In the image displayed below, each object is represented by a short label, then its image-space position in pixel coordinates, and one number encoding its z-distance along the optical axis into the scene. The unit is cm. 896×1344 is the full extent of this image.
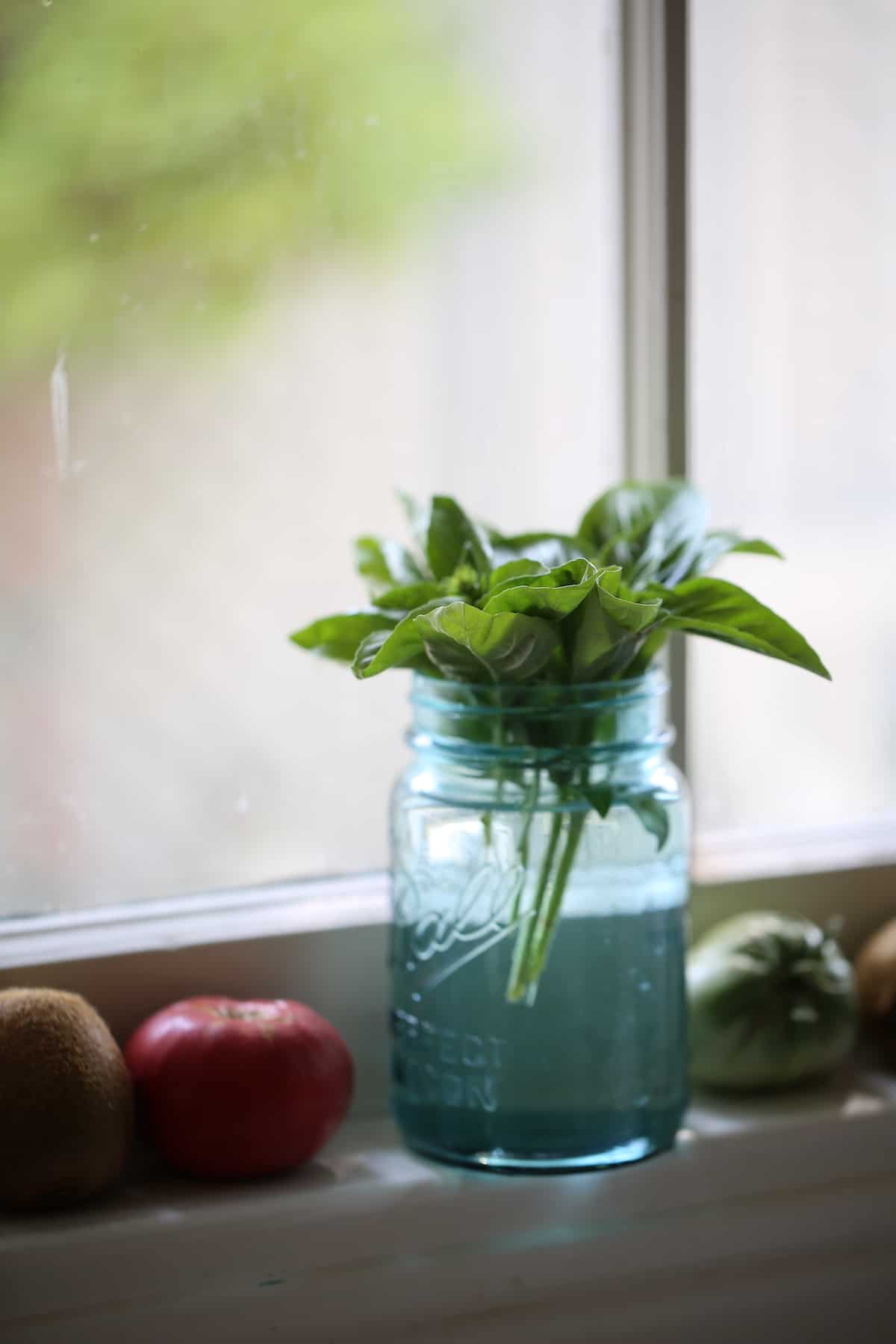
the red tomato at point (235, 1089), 71
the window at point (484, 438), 76
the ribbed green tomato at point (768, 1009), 77
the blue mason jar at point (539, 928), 72
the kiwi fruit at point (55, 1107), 69
